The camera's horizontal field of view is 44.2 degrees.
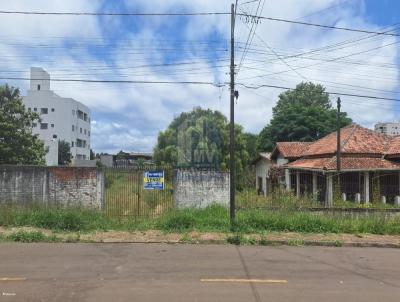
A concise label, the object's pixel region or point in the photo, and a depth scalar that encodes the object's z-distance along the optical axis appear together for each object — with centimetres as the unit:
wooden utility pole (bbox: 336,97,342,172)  2972
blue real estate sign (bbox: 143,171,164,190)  1836
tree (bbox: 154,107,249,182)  4034
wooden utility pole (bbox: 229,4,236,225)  1612
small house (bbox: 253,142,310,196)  4150
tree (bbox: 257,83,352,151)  5453
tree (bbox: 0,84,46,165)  3916
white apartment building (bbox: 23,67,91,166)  8562
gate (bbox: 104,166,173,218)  1811
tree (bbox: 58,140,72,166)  7816
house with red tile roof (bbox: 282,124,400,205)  3067
